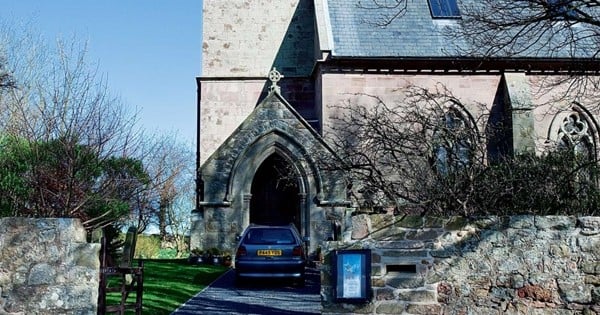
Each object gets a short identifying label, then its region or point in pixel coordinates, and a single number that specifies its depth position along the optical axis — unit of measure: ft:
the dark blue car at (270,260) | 42.32
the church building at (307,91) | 56.65
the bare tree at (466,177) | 33.94
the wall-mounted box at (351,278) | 24.41
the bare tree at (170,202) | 117.70
